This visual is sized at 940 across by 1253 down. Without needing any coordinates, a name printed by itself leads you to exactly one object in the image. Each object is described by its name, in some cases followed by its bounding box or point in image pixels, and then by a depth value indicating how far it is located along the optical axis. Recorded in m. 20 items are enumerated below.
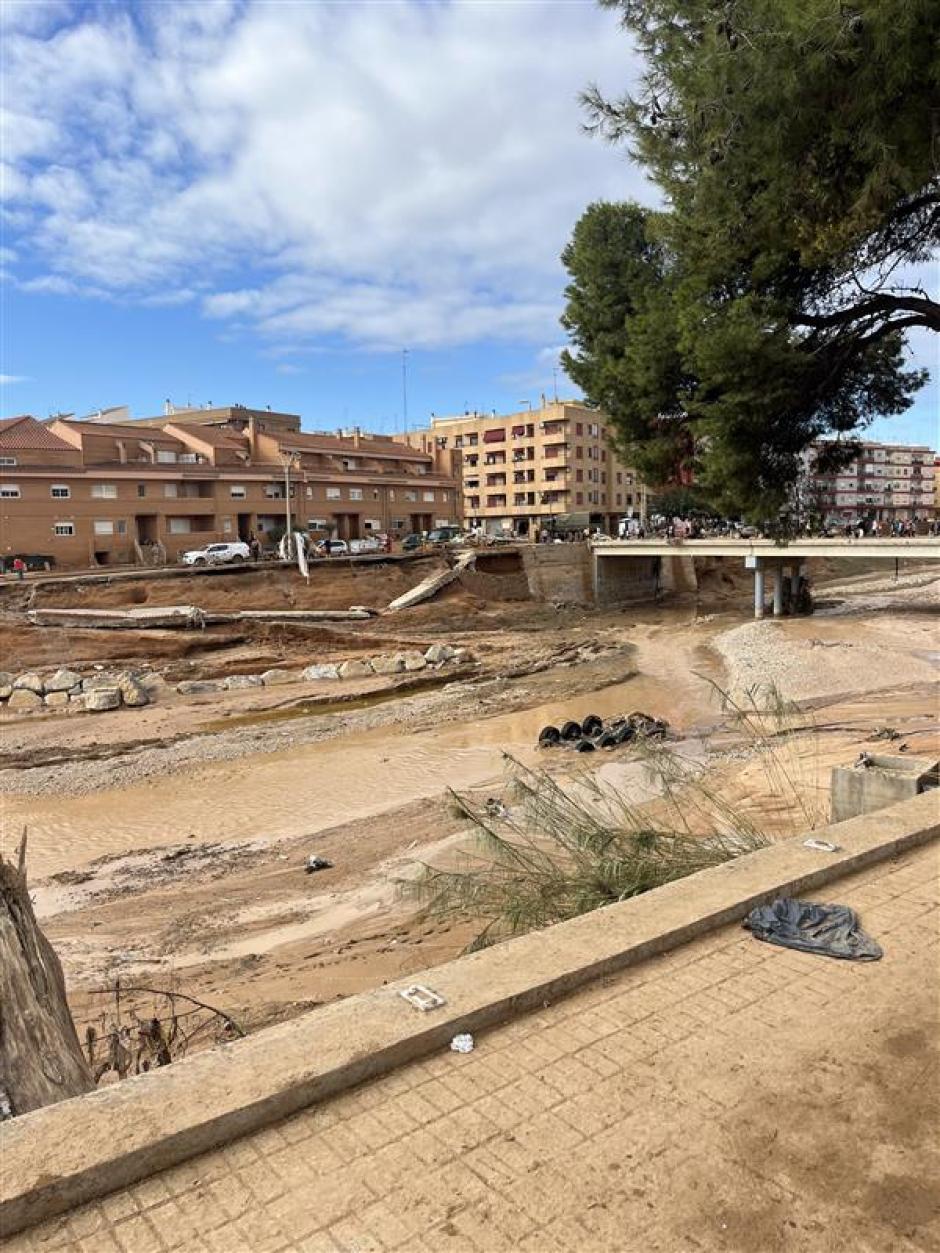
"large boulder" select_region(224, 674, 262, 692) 29.06
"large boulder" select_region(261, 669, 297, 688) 29.80
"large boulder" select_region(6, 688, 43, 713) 26.20
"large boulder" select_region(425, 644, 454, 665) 32.89
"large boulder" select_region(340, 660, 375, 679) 30.96
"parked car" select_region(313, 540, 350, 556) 49.46
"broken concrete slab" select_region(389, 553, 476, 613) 43.06
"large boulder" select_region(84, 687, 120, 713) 26.09
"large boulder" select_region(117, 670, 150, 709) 26.72
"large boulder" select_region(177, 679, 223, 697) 28.30
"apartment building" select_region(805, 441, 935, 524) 110.38
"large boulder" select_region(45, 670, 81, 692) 27.52
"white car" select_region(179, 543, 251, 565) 43.91
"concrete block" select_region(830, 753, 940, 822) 8.22
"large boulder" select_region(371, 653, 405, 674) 31.61
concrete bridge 37.19
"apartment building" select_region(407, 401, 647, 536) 76.12
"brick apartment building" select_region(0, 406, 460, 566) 44.31
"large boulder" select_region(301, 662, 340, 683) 30.72
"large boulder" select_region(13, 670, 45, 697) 27.00
